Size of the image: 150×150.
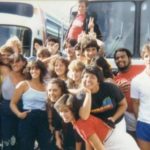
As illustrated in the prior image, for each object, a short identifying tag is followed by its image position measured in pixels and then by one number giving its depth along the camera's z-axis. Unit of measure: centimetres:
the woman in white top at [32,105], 425
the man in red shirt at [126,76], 419
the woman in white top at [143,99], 394
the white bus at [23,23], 785
